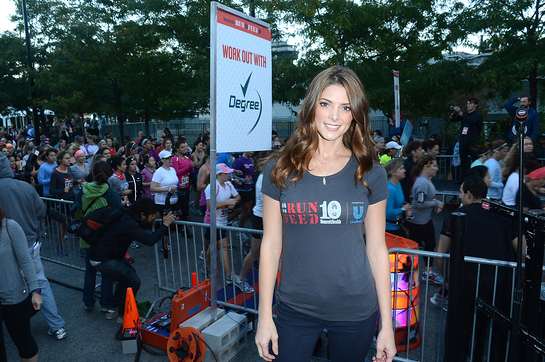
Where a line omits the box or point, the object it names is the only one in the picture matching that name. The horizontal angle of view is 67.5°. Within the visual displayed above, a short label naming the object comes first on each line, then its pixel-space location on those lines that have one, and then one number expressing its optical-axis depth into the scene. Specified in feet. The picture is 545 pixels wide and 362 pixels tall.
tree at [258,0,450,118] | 44.70
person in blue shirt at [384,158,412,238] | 18.65
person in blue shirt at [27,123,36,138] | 77.20
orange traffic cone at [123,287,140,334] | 14.38
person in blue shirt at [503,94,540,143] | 32.10
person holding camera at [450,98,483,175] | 33.04
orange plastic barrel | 13.47
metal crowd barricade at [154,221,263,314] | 15.85
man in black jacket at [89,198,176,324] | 15.56
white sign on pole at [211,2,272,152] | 12.19
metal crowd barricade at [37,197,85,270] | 23.41
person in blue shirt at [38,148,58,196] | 28.84
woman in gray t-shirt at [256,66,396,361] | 6.33
